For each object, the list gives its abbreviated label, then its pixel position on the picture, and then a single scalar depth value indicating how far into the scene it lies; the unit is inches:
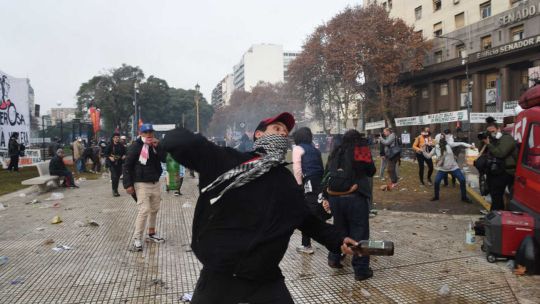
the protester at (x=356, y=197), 178.7
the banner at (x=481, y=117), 829.2
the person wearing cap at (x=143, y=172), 234.8
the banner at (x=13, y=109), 714.2
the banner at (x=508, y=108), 775.6
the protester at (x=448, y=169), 358.9
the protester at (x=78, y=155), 669.3
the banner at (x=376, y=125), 1130.0
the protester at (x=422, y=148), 467.5
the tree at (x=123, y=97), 2242.9
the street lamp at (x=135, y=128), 1421.8
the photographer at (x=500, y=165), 237.8
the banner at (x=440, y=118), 840.8
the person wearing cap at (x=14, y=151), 692.7
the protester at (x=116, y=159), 453.7
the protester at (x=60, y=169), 518.9
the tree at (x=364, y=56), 1360.7
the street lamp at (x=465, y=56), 1261.1
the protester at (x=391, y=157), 451.2
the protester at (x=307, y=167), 217.8
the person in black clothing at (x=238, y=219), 84.4
